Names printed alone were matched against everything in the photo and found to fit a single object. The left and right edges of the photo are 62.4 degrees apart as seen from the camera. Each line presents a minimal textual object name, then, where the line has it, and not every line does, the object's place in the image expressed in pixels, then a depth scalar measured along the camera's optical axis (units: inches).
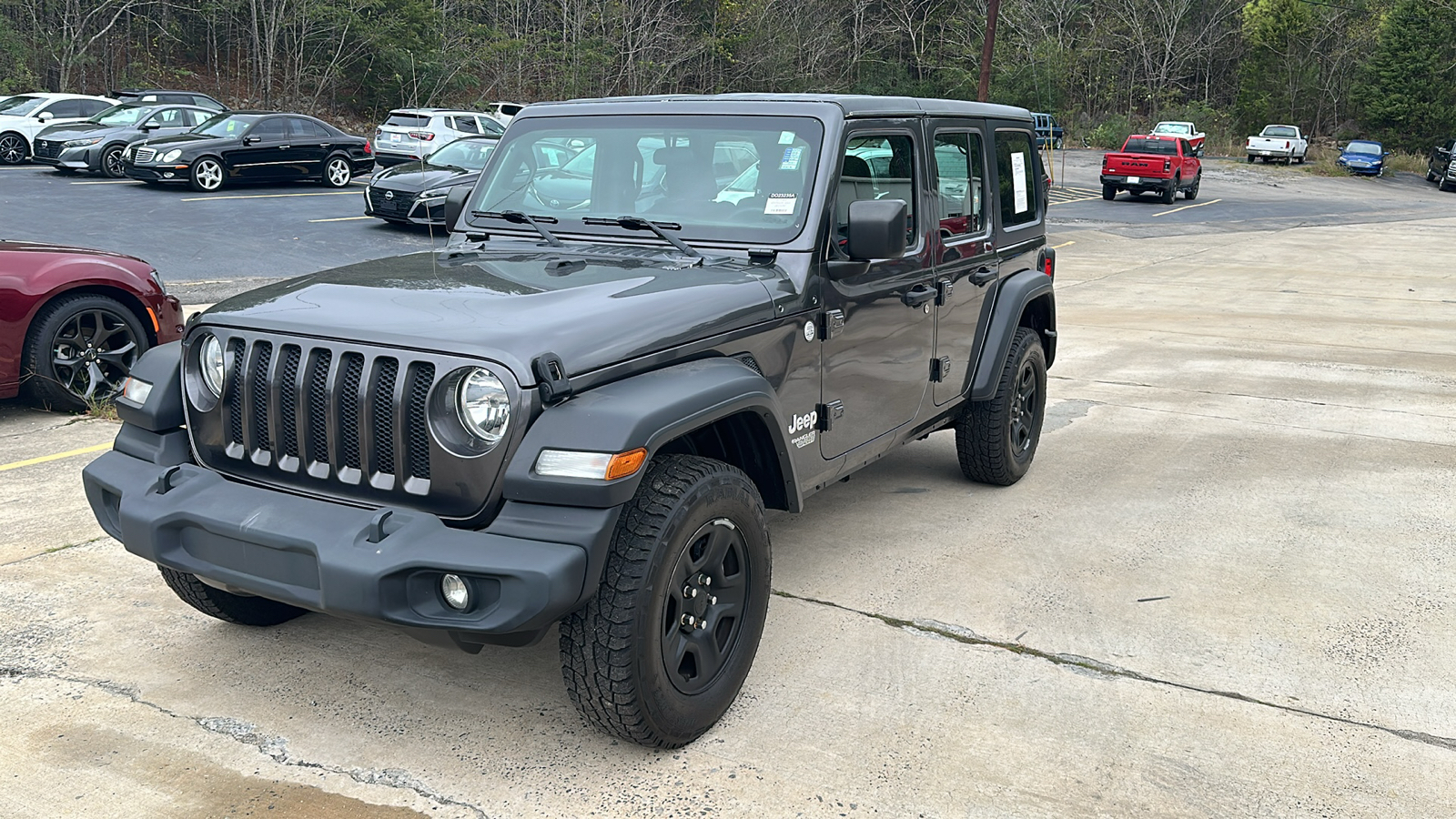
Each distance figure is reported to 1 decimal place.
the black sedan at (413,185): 671.1
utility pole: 1176.2
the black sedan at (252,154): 776.3
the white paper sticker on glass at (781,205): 165.6
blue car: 1807.3
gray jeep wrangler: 119.5
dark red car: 261.9
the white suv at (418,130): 988.6
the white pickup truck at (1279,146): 1925.4
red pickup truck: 1243.2
